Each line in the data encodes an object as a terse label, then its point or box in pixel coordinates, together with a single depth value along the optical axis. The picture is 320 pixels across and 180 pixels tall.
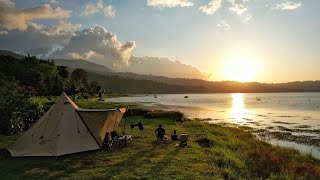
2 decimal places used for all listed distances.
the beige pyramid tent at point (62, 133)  16.13
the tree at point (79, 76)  133.61
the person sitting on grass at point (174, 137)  20.87
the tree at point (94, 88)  127.87
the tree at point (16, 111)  22.28
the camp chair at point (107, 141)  17.73
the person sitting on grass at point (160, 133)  20.02
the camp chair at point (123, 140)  18.44
